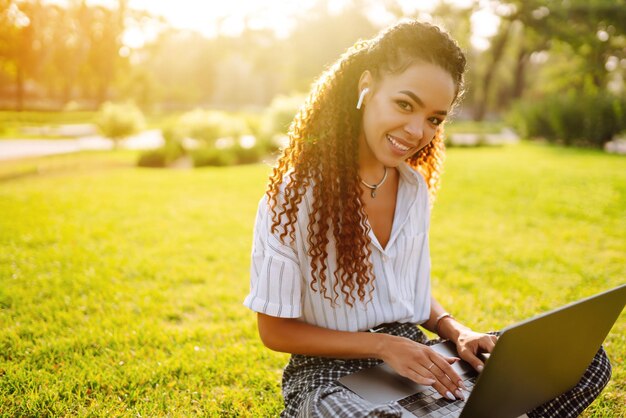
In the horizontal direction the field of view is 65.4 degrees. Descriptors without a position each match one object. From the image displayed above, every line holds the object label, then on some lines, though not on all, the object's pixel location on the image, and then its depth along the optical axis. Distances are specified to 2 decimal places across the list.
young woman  1.67
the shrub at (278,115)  15.57
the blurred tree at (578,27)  22.14
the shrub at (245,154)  13.51
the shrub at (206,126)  14.53
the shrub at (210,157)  12.55
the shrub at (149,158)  12.25
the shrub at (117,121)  15.15
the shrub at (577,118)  15.62
